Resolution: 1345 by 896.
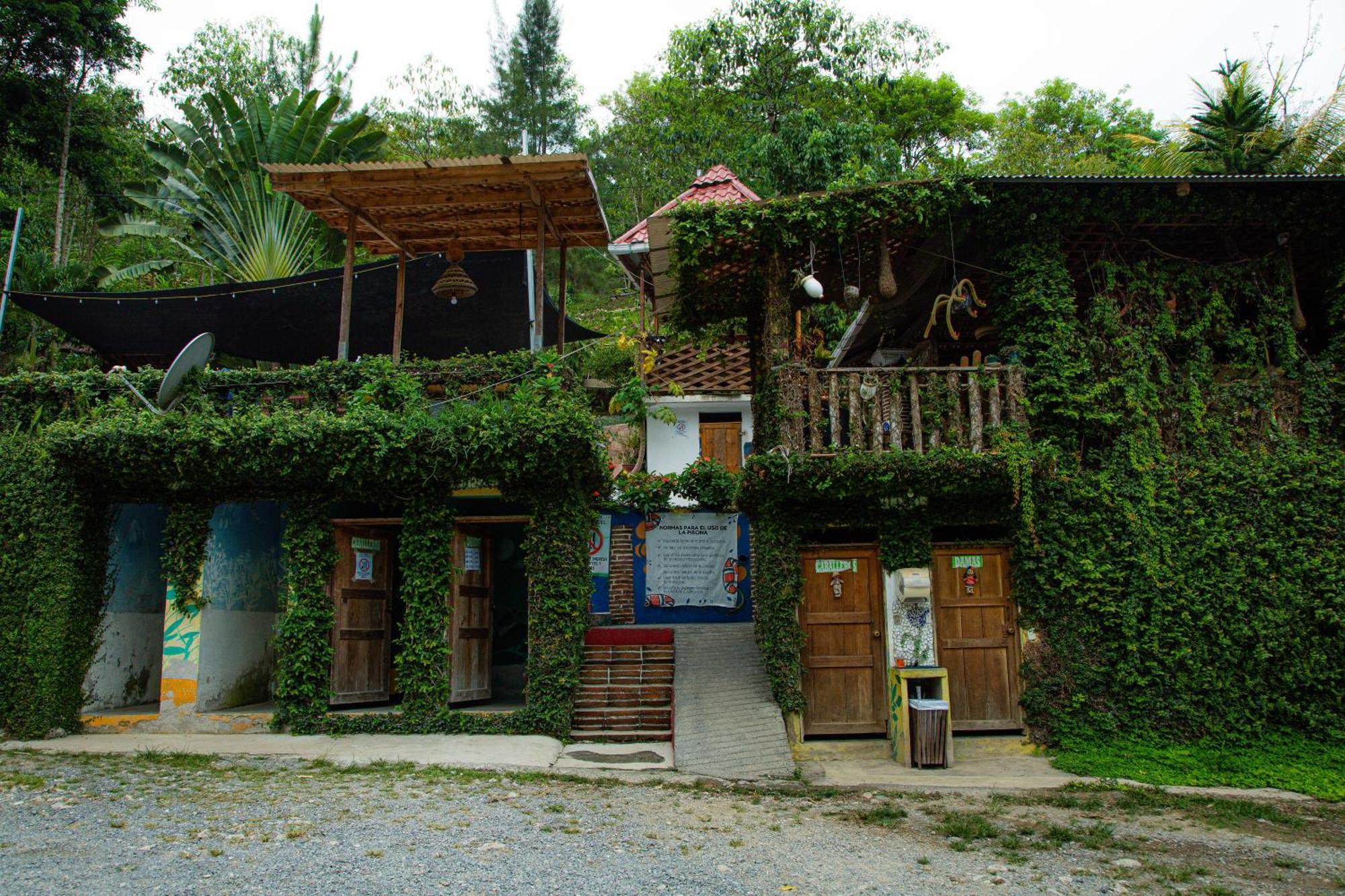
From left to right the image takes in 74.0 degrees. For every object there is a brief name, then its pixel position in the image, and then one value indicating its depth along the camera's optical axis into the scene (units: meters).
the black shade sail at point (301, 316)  12.18
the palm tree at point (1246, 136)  14.18
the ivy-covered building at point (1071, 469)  9.18
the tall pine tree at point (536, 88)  36.47
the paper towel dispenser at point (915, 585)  9.52
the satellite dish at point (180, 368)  9.67
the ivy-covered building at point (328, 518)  9.52
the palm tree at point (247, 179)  17.78
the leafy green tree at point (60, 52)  18.42
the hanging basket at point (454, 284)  10.75
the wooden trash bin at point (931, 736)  8.77
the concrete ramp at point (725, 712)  8.66
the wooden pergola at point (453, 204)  9.69
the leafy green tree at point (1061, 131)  25.89
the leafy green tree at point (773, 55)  24.19
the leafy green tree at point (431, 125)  33.69
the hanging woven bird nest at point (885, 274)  10.11
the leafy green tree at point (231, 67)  26.56
